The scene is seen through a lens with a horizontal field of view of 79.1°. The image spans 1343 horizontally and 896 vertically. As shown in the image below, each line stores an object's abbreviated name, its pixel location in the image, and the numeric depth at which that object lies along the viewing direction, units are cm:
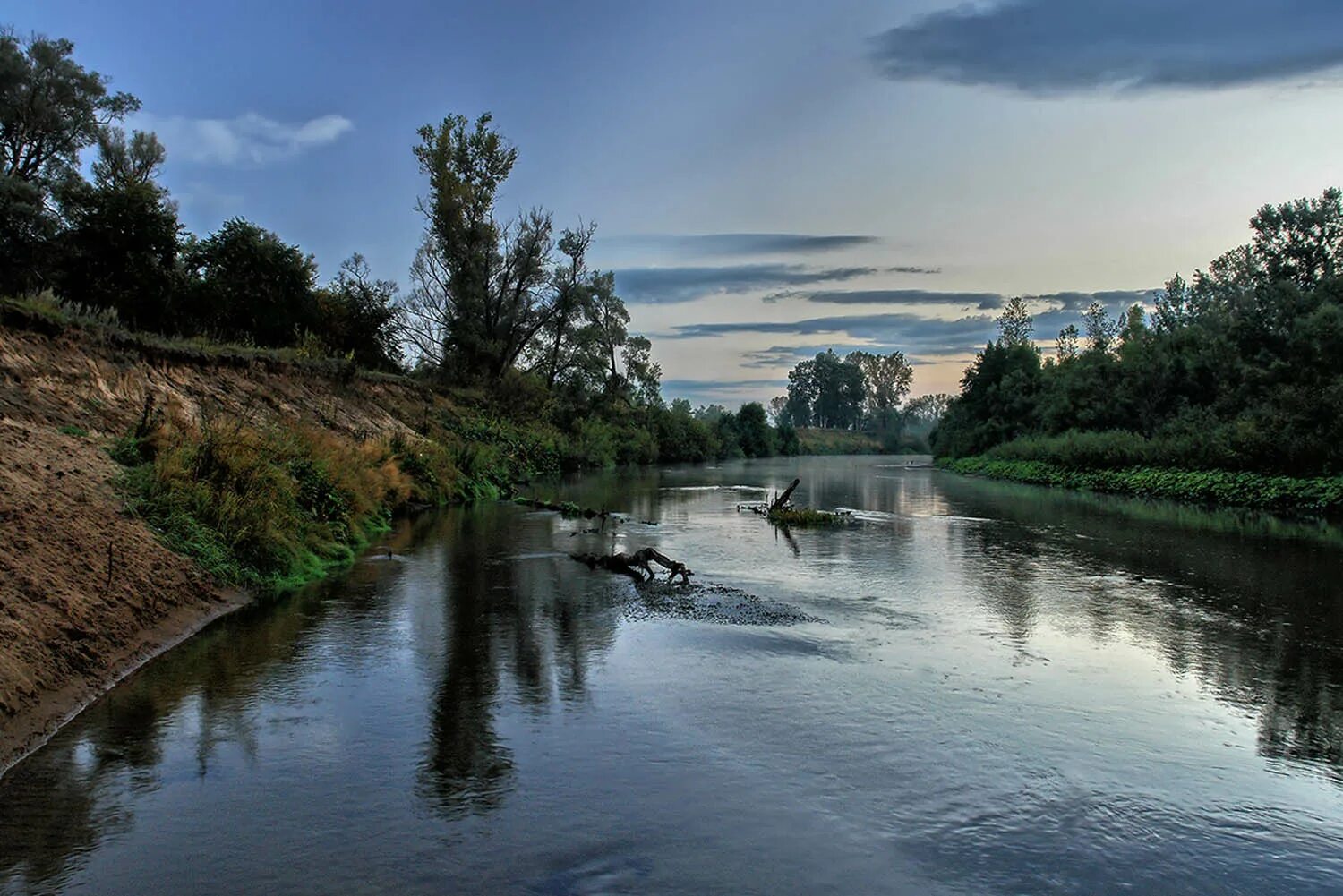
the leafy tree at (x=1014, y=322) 9658
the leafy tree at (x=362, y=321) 4288
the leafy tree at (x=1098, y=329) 7956
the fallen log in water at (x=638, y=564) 1302
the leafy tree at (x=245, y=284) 3250
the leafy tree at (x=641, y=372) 7600
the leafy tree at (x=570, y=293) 5500
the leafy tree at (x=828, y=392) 16225
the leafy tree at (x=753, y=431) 10281
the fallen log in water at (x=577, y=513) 2256
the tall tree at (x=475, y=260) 4912
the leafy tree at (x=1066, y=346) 8000
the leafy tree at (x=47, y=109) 3944
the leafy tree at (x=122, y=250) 2828
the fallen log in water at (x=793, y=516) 2175
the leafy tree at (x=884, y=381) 16550
